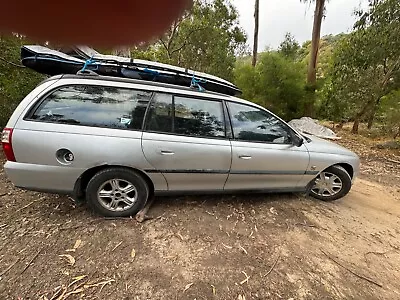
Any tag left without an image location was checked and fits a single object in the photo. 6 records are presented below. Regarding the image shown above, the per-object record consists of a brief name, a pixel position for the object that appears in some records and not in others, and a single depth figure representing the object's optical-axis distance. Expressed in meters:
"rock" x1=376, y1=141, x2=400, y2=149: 8.27
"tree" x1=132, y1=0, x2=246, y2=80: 11.70
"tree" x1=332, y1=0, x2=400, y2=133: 9.14
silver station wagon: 2.78
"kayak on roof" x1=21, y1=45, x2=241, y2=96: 2.95
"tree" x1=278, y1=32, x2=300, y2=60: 17.37
